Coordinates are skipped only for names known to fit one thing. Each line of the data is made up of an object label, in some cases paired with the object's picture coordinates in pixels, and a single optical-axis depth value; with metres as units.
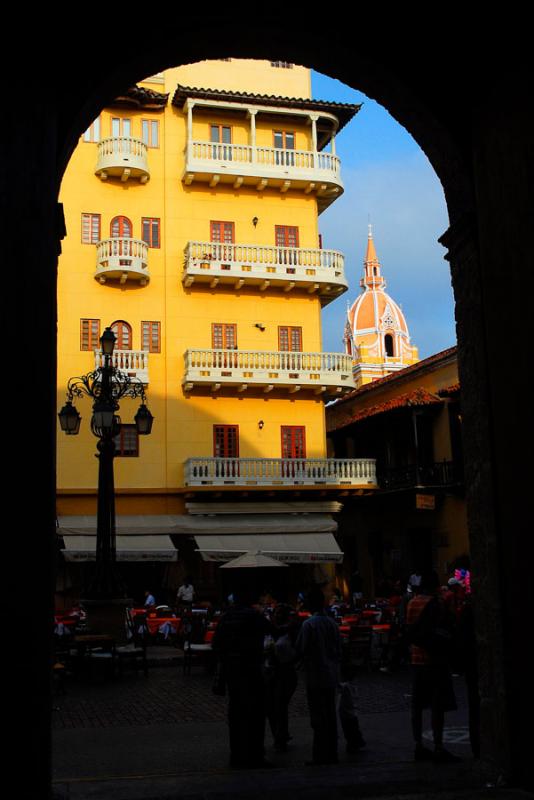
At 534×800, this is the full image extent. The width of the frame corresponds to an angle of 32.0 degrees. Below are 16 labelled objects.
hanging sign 31.16
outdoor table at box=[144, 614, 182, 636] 21.03
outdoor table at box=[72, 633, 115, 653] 14.99
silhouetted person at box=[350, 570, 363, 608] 27.54
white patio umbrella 22.23
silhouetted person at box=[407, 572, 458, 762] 8.19
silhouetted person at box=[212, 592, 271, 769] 8.34
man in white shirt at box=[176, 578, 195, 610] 24.12
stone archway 6.25
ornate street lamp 15.99
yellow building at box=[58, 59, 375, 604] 30.59
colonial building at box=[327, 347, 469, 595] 32.31
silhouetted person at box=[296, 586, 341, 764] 8.30
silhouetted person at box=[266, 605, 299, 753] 9.36
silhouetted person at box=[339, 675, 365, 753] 9.00
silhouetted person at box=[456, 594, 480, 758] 8.35
